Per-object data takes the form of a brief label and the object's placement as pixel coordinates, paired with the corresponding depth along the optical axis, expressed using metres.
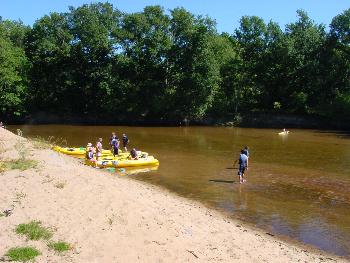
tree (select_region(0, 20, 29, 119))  56.90
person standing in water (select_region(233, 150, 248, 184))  22.00
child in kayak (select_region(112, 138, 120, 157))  28.00
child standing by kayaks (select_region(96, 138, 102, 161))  26.46
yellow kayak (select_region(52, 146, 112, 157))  29.00
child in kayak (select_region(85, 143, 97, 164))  25.15
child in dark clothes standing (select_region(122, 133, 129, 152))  32.16
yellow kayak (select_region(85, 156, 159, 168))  25.22
